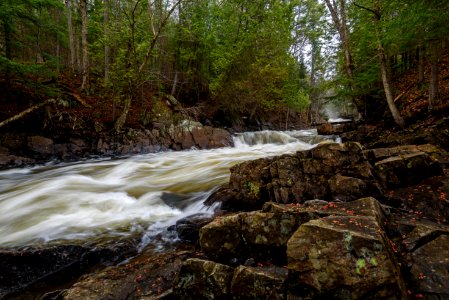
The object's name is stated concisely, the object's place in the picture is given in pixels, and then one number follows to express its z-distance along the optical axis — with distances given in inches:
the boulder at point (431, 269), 88.1
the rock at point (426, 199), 140.0
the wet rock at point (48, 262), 141.9
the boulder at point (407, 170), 179.3
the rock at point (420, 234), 106.3
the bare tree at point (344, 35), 535.5
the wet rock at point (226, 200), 217.8
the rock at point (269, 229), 120.1
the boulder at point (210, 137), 554.3
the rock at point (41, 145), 416.8
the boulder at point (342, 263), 82.4
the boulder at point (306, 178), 182.1
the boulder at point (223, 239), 127.6
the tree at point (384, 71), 353.7
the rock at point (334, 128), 590.6
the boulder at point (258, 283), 95.7
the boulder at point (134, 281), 115.9
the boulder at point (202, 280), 104.7
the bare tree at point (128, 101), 462.4
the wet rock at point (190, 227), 178.9
